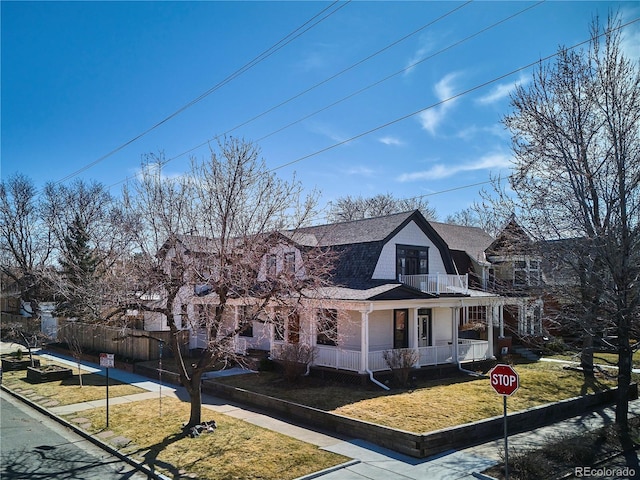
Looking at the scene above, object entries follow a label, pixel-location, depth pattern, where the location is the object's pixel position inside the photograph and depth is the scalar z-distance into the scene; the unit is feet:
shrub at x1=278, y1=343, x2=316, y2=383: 59.16
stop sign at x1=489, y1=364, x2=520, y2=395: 28.81
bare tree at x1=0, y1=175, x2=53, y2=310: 119.75
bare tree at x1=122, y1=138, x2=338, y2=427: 39.06
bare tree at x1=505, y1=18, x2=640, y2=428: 38.50
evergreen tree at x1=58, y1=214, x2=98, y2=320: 91.33
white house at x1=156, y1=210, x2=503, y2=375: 60.23
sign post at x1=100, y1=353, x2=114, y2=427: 46.50
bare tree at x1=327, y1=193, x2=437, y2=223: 185.88
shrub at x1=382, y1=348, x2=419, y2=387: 57.47
